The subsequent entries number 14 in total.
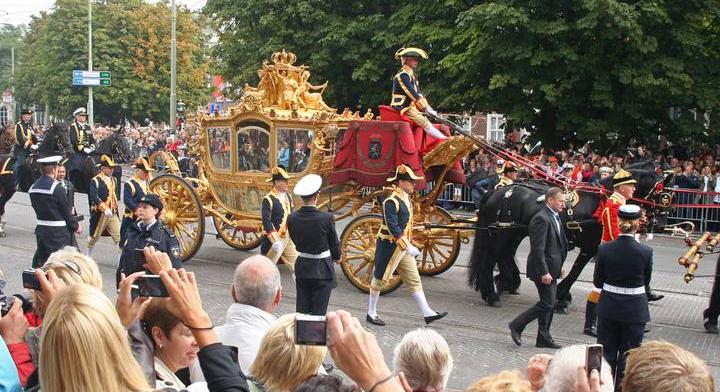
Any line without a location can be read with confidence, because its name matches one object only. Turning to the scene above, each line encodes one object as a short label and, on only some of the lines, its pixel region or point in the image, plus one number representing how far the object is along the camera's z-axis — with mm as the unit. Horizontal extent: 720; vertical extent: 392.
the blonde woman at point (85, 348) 2707
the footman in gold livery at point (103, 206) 12406
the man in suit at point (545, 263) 8680
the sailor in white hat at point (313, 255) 8719
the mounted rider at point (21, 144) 16219
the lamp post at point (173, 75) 33188
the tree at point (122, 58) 49344
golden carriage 11570
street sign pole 38250
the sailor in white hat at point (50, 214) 10008
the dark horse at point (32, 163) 15750
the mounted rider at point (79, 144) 15625
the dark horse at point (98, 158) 15094
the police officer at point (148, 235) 8438
